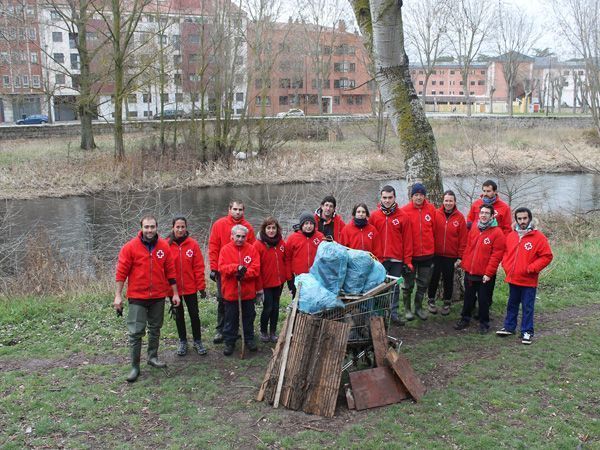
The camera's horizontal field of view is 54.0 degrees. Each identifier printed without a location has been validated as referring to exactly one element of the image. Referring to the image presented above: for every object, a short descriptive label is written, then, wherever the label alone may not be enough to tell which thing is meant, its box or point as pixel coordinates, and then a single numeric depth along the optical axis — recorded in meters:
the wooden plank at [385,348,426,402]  5.71
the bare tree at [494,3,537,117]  63.44
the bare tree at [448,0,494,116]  53.62
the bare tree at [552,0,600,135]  23.66
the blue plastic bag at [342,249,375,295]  6.15
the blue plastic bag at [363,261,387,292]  6.21
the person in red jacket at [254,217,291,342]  7.22
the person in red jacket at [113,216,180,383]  6.44
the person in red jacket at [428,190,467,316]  8.05
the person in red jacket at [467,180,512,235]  7.93
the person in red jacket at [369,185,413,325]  7.73
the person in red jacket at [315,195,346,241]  7.64
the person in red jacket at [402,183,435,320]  7.89
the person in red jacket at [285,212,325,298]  7.20
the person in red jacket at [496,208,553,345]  7.09
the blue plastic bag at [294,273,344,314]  5.86
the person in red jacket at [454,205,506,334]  7.50
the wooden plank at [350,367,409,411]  5.61
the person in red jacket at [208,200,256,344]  7.52
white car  40.08
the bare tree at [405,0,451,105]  50.14
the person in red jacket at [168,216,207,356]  7.03
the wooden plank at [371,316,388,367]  5.88
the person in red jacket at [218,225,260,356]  6.80
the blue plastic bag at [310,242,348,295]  6.07
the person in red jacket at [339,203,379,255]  7.52
